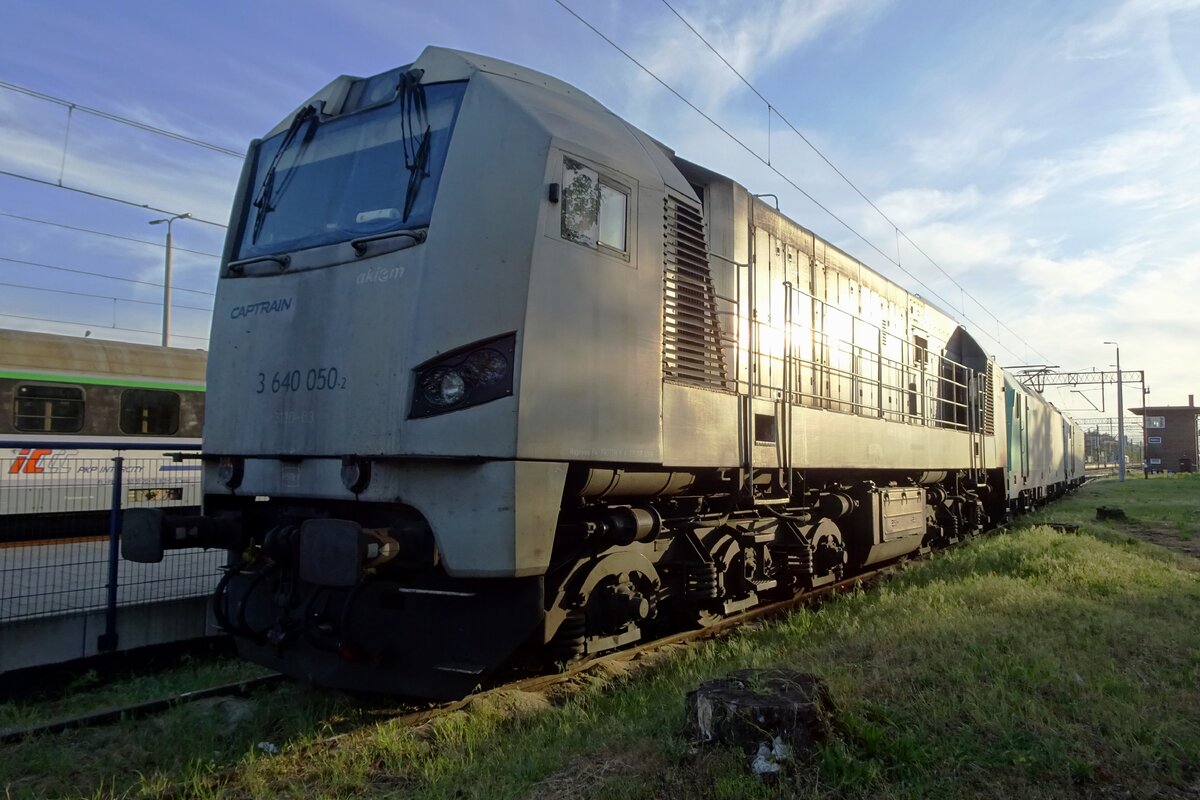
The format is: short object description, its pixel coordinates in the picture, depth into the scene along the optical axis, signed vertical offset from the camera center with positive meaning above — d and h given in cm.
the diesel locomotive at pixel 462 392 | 405 +33
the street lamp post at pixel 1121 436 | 4892 +142
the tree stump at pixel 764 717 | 358 -117
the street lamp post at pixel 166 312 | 2366 +391
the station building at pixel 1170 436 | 6750 +206
